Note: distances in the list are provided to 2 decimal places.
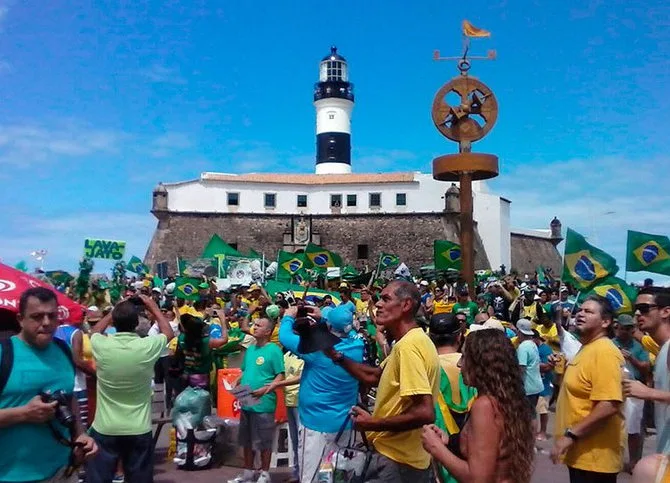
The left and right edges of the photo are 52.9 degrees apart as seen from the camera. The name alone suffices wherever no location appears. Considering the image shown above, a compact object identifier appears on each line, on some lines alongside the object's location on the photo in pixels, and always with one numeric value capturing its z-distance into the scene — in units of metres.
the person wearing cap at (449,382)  4.14
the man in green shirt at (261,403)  5.86
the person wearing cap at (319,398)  4.79
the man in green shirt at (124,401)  4.30
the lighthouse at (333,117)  54.28
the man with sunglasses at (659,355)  3.13
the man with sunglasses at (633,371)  6.01
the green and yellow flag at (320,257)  20.84
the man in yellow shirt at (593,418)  3.51
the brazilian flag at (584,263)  9.65
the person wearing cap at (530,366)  7.60
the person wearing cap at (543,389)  7.93
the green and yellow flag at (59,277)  17.66
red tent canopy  4.01
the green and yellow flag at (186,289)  14.93
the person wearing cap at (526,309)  9.94
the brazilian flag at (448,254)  16.75
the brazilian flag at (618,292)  9.20
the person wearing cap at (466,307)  10.06
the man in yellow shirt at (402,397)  3.22
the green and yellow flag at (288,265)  19.88
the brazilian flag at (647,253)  10.09
